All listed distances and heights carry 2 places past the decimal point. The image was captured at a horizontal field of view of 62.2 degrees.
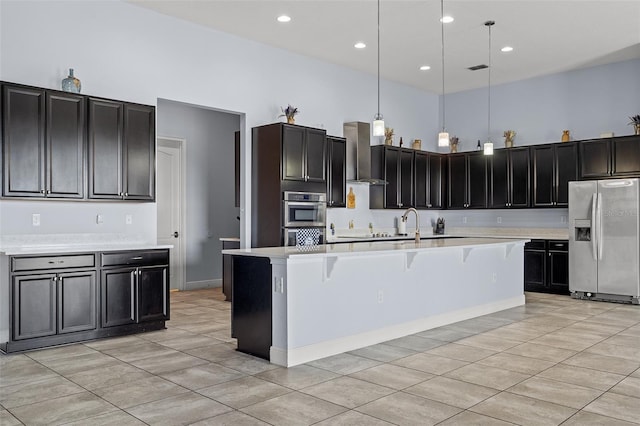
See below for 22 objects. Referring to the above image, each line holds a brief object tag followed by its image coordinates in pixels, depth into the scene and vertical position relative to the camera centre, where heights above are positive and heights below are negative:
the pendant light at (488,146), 6.41 +0.95
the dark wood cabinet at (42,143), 4.79 +0.73
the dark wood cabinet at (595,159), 7.86 +0.86
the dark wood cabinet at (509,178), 8.81 +0.66
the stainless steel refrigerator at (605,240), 7.29 -0.34
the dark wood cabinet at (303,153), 6.84 +0.87
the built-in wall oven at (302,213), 6.72 +0.07
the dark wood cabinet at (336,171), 7.72 +0.70
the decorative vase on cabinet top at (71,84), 5.21 +1.35
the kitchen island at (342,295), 4.29 -0.71
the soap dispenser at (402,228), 9.03 -0.18
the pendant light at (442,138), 6.16 +0.94
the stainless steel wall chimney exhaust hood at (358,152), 8.25 +1.03
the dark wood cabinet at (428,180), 9.32 +0.67
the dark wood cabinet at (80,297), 4.64 -0.72
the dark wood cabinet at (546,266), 8.21 -0.79
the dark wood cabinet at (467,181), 9.34 +0.66
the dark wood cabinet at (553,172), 8.29 +0.71
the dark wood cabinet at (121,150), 5.33 +0.73
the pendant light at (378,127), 5.15 +0.89
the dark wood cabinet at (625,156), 7.58 +0.86
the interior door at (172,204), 8.52 +0.26
